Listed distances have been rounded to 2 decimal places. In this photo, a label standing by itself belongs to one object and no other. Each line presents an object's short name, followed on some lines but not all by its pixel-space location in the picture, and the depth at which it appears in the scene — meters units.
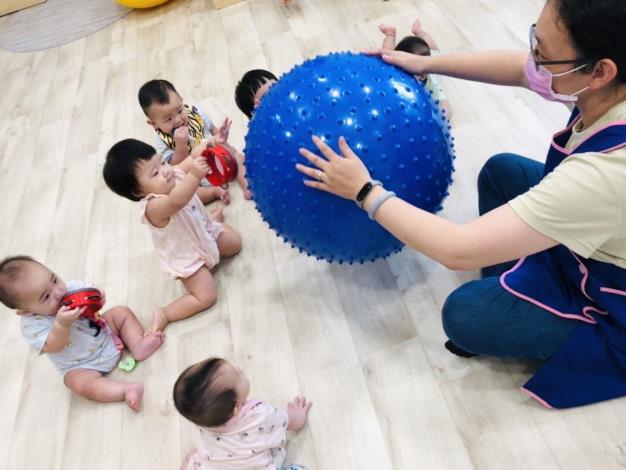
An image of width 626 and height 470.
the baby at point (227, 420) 1.20
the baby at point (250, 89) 2.06
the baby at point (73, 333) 1.46
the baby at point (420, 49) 1.89
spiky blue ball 1.21
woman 0.89
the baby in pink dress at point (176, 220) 1.54
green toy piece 1.68
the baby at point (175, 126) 2.03
